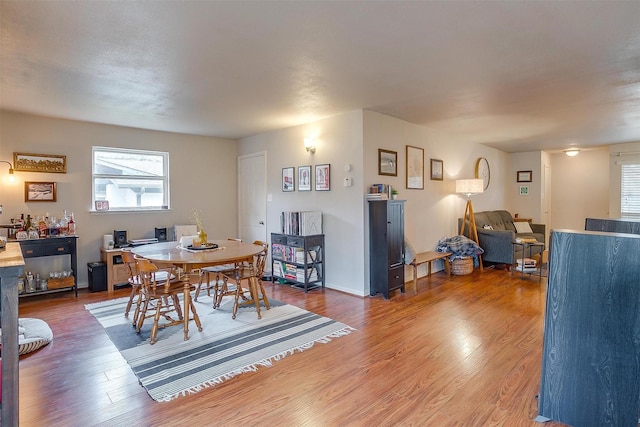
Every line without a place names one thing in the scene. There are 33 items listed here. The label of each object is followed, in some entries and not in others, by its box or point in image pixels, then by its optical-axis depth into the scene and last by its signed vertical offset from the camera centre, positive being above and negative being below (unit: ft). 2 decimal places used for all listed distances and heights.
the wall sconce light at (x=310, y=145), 16.52 +2.91
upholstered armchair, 19.61 -2.12
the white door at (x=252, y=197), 19.81 +0.51
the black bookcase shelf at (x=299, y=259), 15.60 -2.50
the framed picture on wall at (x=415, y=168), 17.01 +1.87
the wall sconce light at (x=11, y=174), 14.38 +1.40
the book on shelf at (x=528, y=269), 18.19 -3.44
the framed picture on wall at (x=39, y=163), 14.69 +1.97
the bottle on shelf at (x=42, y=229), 14.53 -0.91
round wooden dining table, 10.18 -1.54
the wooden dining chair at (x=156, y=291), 9.96 -2.57
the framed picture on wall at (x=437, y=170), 18.75 +1.93
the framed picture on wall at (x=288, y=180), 17.84 +1.35
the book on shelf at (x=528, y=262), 18.29 -3.09
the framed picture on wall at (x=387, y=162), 15.31 +1.94
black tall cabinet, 14.30 -1.72
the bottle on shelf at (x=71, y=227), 15.35 -0.88
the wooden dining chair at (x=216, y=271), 12.60 -2.43
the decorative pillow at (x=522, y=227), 24.49 -1.64
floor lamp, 19.57 +0.66
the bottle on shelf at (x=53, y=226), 14.82 -0.81
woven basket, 18.83 -3.36
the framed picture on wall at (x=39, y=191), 14.94 +0.71
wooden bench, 15.53 -2.63
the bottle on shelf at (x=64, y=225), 15.10 -0.80
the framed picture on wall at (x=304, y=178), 16.92 +1.37
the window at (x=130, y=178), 16.99 +1.46
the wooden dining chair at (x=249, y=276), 12.03 -2.48
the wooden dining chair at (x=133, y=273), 10.78 -2.11
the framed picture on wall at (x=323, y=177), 15.93 +1.31
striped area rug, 8.09 -3.94
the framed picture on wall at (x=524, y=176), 27.02 +2.23
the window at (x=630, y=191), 23.21 +0.83
